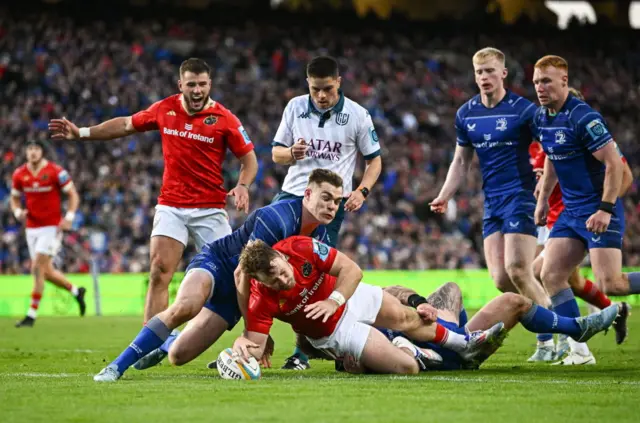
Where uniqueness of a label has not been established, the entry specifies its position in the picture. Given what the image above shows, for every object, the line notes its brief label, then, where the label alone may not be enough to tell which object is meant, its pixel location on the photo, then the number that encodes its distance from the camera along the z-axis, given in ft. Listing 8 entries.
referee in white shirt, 61.33
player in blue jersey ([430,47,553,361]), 62.51
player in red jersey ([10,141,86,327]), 107.67
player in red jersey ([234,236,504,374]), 46.26
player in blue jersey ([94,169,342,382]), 48.63
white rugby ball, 48.17
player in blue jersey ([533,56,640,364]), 57.05
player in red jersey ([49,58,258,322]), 63.58
